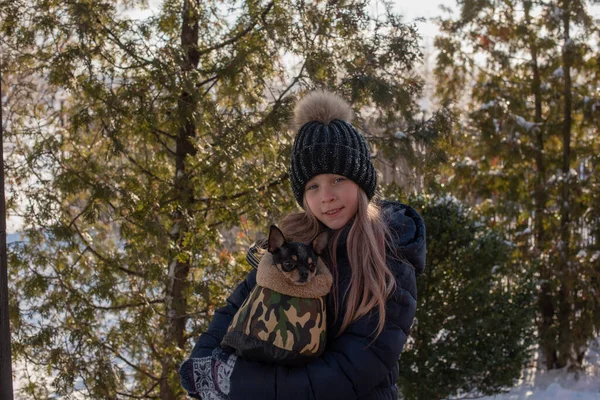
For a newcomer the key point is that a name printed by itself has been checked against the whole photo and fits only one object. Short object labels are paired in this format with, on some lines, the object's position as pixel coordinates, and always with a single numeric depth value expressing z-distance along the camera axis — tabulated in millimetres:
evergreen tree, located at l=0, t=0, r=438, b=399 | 4414
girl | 1893
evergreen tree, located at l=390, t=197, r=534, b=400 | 5426
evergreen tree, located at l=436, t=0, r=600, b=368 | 7207
